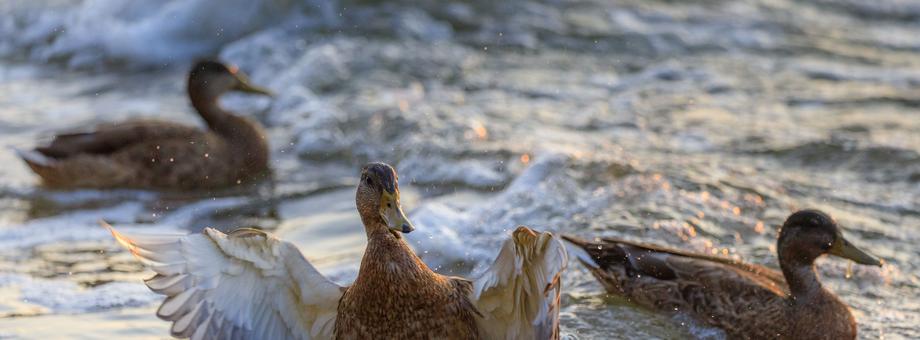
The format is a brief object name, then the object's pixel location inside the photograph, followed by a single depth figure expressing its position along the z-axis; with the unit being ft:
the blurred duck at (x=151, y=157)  57.57
